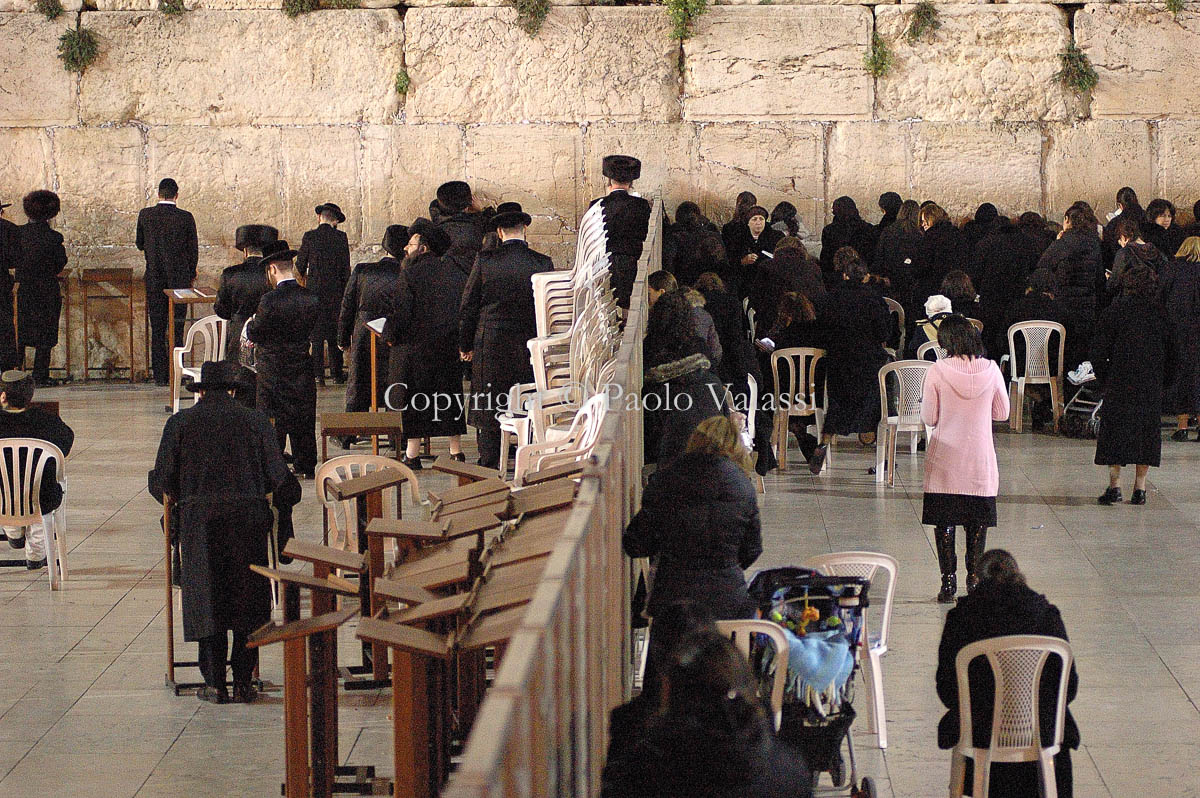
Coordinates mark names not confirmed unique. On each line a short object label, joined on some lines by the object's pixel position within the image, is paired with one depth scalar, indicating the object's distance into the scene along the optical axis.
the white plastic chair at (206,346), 22.97
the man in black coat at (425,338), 20.66
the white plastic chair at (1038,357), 23.05
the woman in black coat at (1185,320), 22.41
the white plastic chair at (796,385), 20.53
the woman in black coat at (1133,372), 17.94
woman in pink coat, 14.58
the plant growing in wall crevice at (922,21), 29.66
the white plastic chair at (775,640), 9.37
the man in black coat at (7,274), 27.91
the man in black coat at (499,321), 19.75
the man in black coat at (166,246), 27.69
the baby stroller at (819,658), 9.49
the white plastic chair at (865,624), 11.05
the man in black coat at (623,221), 19.59
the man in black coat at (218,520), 12.50
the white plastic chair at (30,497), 15.63
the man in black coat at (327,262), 26.72
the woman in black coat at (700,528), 10.12
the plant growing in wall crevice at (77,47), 30.02
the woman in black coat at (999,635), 9.17
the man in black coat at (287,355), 19.39
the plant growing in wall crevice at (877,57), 29.83
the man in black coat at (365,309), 21.19
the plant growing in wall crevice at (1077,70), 29.80
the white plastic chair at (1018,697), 9.03
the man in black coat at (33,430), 15.78
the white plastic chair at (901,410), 19.94
